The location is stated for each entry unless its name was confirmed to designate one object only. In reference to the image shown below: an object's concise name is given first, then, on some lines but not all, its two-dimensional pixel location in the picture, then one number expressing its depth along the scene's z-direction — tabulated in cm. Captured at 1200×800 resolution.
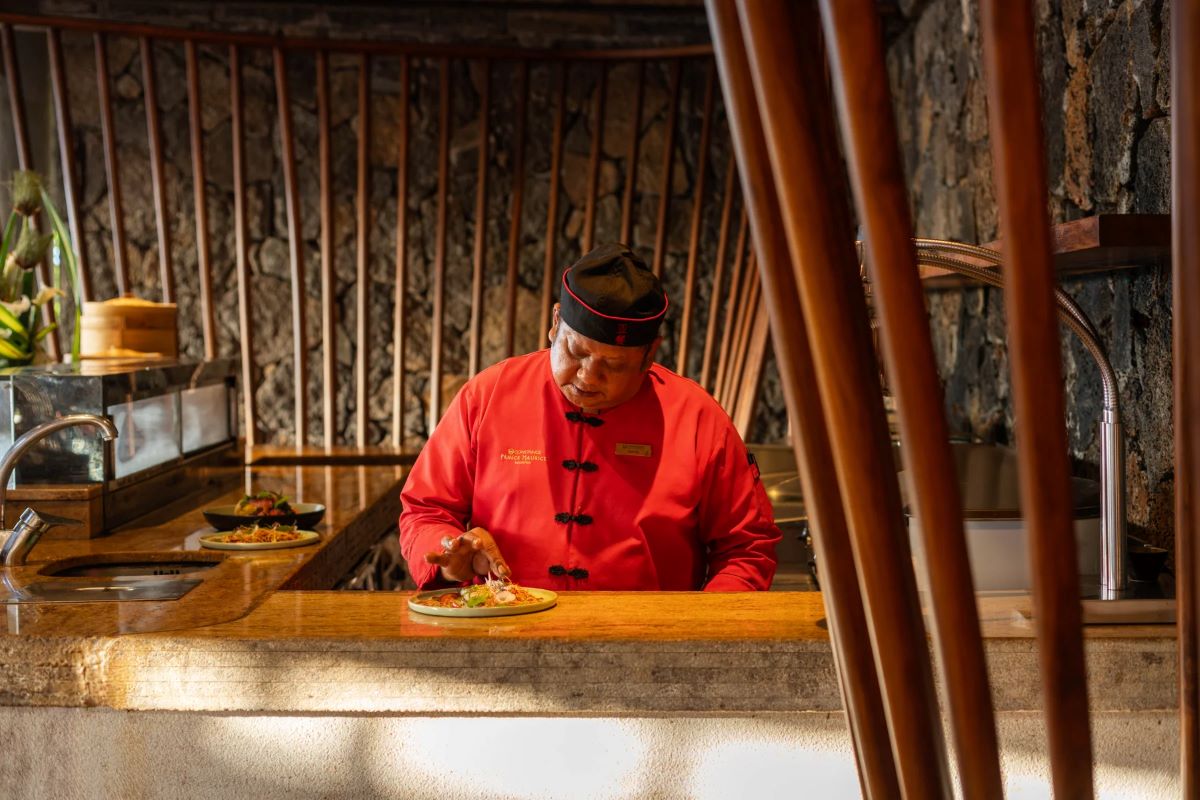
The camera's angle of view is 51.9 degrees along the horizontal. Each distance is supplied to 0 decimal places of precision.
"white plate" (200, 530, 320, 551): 276
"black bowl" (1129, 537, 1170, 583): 217
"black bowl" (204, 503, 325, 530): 300
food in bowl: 307
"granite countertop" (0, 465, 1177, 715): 185
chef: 261
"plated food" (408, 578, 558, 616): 206
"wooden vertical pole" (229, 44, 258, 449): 450
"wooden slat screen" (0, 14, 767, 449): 575
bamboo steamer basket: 382
